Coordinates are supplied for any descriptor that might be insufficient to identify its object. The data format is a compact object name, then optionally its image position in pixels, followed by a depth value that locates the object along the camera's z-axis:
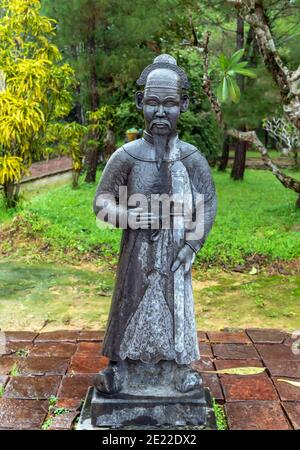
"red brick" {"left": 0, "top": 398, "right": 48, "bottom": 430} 2.83
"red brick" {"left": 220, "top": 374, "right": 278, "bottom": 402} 3.16
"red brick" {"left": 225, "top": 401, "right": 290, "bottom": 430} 2.84
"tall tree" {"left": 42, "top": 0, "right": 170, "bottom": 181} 9.17
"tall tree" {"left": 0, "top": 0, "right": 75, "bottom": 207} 7.50
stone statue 2.58
